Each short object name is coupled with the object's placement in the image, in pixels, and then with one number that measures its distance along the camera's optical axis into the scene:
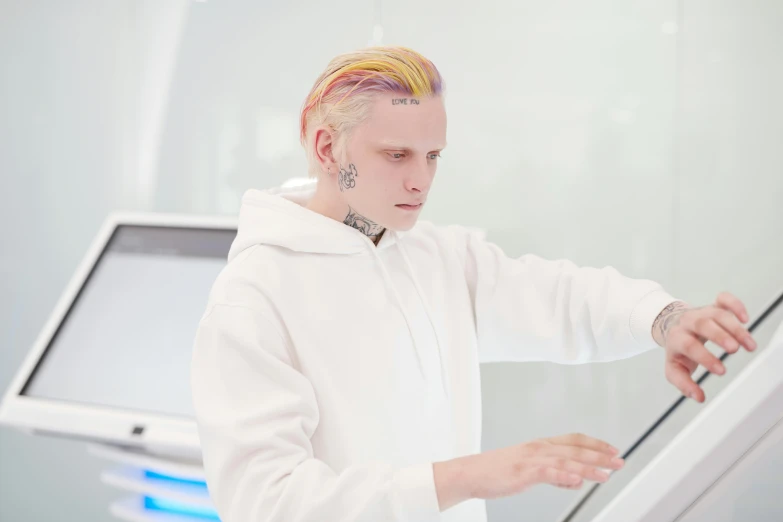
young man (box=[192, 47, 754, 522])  0.95
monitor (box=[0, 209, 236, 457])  2.14
